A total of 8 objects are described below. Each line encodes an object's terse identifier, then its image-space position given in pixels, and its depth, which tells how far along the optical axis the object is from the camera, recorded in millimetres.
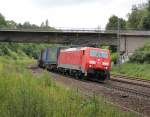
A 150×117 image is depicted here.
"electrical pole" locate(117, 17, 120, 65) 63031
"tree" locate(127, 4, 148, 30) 111175
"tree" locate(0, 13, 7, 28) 139500
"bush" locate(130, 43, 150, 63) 60719
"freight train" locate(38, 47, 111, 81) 35812
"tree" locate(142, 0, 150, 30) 94831
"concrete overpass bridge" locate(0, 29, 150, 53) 71812
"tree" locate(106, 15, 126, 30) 127438
